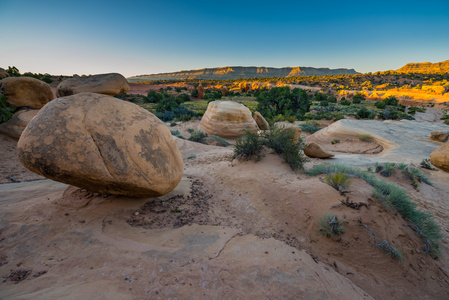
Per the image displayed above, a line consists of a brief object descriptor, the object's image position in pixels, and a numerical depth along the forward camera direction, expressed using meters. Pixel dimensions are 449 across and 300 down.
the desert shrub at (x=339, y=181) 3.53
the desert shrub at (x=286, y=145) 5.18
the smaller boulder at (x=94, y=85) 6.13
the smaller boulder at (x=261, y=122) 13.66
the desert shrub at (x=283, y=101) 18.50
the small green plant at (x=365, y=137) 9.93
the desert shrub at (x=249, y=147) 5.58
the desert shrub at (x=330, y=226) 2.92
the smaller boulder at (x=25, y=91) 7.03
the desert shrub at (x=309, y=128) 13.43
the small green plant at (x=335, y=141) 10.54
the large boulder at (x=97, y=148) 2.62
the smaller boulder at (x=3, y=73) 10.48
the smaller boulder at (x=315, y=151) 7.10
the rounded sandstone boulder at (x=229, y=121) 11.94
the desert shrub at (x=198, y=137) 11.02
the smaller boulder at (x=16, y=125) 6.90
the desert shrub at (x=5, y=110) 6.59
